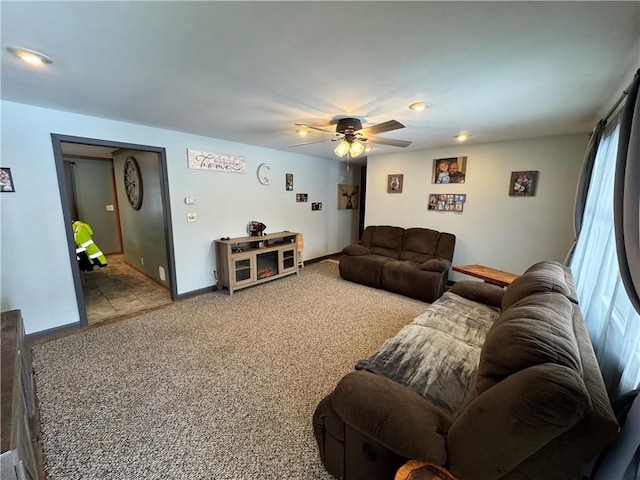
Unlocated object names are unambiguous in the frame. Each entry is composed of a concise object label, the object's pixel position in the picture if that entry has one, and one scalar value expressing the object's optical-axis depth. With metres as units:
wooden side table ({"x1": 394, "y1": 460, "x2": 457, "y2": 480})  0.95
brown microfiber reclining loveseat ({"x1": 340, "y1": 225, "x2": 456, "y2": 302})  3.62
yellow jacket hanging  3.81
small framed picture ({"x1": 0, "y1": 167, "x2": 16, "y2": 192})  2.32
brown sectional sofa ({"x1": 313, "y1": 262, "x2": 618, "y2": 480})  0.78
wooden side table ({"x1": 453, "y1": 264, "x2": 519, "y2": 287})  3.14
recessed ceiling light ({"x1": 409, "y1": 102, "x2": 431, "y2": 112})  2.22
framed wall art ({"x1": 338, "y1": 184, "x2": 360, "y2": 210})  6.13
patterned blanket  1.44
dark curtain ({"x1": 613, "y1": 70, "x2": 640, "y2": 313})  1.03
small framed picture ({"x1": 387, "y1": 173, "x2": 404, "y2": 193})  4.76
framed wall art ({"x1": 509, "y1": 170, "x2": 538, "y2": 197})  3.51
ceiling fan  2.42
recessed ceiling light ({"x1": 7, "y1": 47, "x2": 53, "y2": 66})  1.44
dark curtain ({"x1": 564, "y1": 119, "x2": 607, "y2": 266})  2.38
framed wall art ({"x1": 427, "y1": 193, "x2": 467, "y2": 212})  4.14
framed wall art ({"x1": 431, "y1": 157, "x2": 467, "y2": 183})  4.07
